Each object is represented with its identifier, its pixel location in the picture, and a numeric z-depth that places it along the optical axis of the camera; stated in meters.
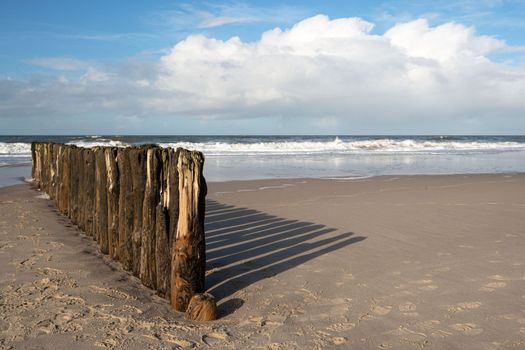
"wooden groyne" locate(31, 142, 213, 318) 3.59
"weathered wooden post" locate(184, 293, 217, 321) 3.37
